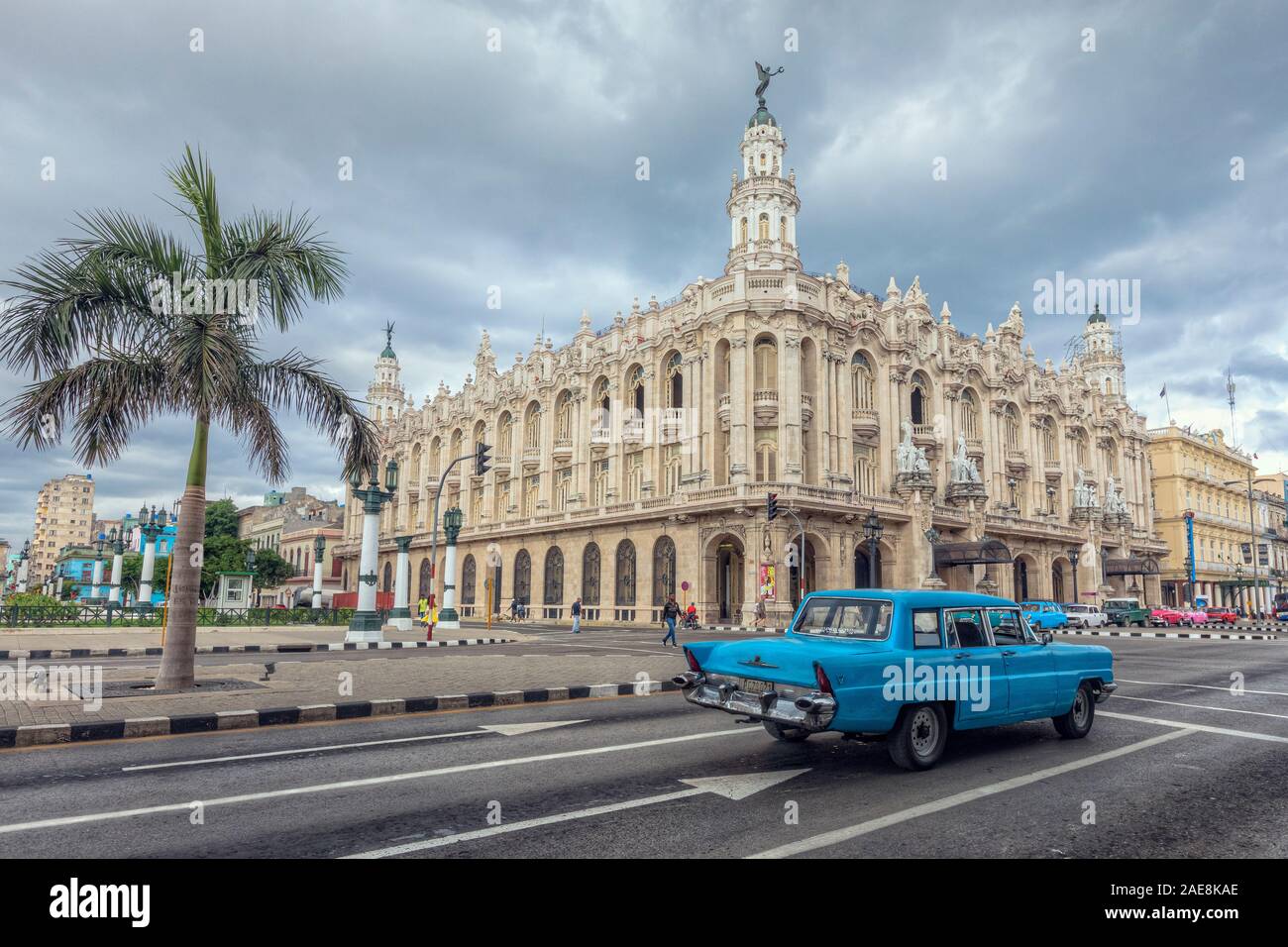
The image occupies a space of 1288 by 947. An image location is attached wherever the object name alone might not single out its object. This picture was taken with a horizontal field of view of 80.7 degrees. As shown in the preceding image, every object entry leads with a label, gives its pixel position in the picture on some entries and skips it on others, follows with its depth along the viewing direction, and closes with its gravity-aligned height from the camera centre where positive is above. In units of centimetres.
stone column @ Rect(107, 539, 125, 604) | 3849 -41
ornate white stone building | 3666 +662
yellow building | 6431 +454
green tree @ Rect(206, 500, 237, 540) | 7312 +445
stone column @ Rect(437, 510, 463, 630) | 3067 -75
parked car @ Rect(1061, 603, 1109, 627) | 3841 -236
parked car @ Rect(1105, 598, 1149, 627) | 4234 -235
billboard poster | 3087 -65
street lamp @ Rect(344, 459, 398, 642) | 2256 +5
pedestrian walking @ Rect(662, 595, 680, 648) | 2361 -151
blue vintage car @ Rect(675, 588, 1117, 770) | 603 -90
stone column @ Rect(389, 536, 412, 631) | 3083 -133
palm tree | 989 +303
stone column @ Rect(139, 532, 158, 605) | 3294 -50
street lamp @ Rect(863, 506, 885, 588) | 2765 +148
